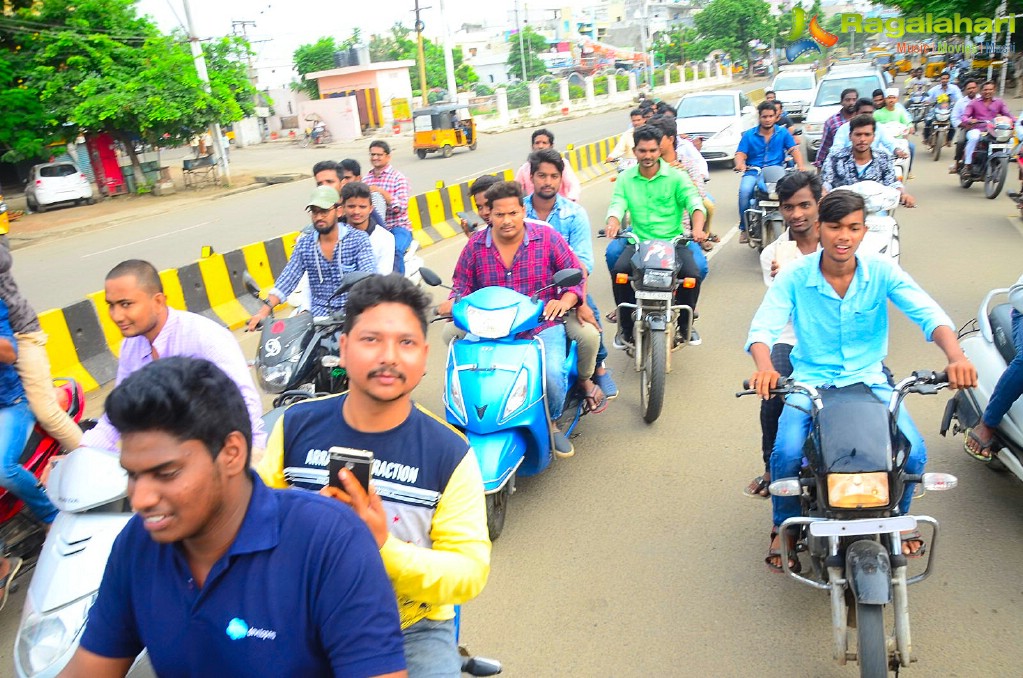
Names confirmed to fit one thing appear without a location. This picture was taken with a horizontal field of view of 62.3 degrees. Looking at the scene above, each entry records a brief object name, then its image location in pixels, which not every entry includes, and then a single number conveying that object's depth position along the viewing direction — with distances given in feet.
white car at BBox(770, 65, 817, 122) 80.48
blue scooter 13.60
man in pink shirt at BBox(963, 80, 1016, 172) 41.93
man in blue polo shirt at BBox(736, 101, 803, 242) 32.53
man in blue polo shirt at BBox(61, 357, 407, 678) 5.11
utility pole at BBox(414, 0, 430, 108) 151.20
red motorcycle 13.44
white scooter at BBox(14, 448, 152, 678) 8.82
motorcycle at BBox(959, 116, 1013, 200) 39.50
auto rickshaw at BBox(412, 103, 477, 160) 97.81
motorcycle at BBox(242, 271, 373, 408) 15.84
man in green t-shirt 20.72
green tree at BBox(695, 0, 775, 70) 225.76
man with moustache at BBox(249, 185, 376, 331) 17.66
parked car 78.33
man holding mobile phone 6.97
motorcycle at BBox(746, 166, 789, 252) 30.01
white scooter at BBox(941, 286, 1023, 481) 13.07
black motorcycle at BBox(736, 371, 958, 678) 8.92
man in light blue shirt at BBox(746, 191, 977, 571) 11.02
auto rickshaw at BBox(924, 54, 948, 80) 126.84
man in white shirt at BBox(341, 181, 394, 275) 20.15
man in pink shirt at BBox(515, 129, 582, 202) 26.51
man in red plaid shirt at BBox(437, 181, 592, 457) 15.64
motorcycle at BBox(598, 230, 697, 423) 17.95
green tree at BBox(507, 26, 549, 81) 259.19
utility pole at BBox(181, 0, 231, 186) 80.26
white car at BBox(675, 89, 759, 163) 58.18
